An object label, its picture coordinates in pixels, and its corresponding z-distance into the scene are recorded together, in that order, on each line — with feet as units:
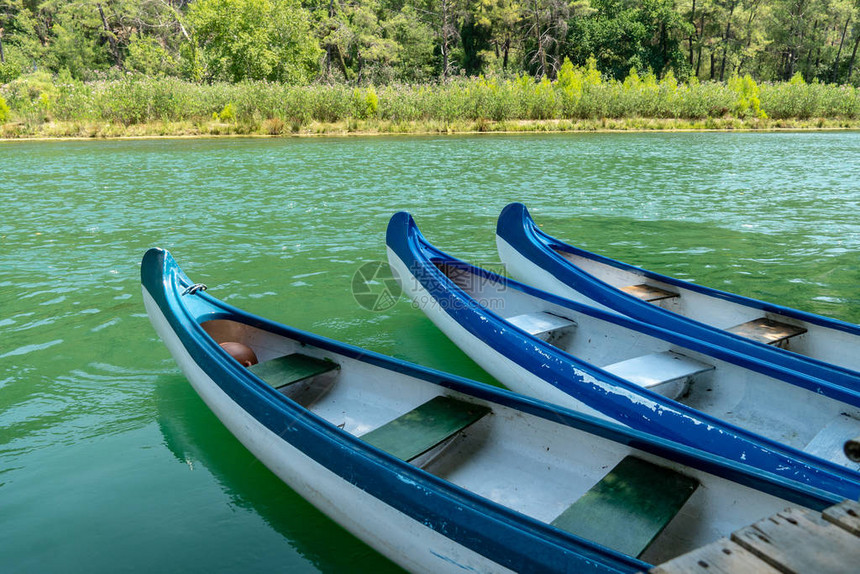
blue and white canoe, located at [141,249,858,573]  7.95
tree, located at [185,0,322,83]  129.39
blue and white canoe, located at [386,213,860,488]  10.53
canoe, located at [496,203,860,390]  13.98
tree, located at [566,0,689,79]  165.37
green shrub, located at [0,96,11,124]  95.45
